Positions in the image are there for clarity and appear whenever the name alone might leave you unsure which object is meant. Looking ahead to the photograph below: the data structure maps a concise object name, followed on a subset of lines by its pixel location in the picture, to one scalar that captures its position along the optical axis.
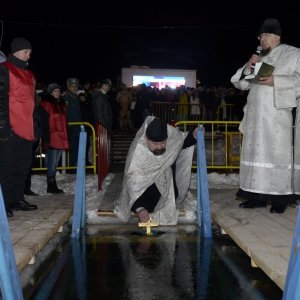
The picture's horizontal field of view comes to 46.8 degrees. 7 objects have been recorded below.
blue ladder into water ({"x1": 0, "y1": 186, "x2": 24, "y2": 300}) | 1.82
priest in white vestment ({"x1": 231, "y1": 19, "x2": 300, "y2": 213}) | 3.77
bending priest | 3.84
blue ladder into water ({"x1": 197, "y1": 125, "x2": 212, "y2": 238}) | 3.77
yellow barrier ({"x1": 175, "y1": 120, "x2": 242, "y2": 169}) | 7.89
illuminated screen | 17.94
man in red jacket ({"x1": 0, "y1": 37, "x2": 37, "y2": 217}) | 3.56
